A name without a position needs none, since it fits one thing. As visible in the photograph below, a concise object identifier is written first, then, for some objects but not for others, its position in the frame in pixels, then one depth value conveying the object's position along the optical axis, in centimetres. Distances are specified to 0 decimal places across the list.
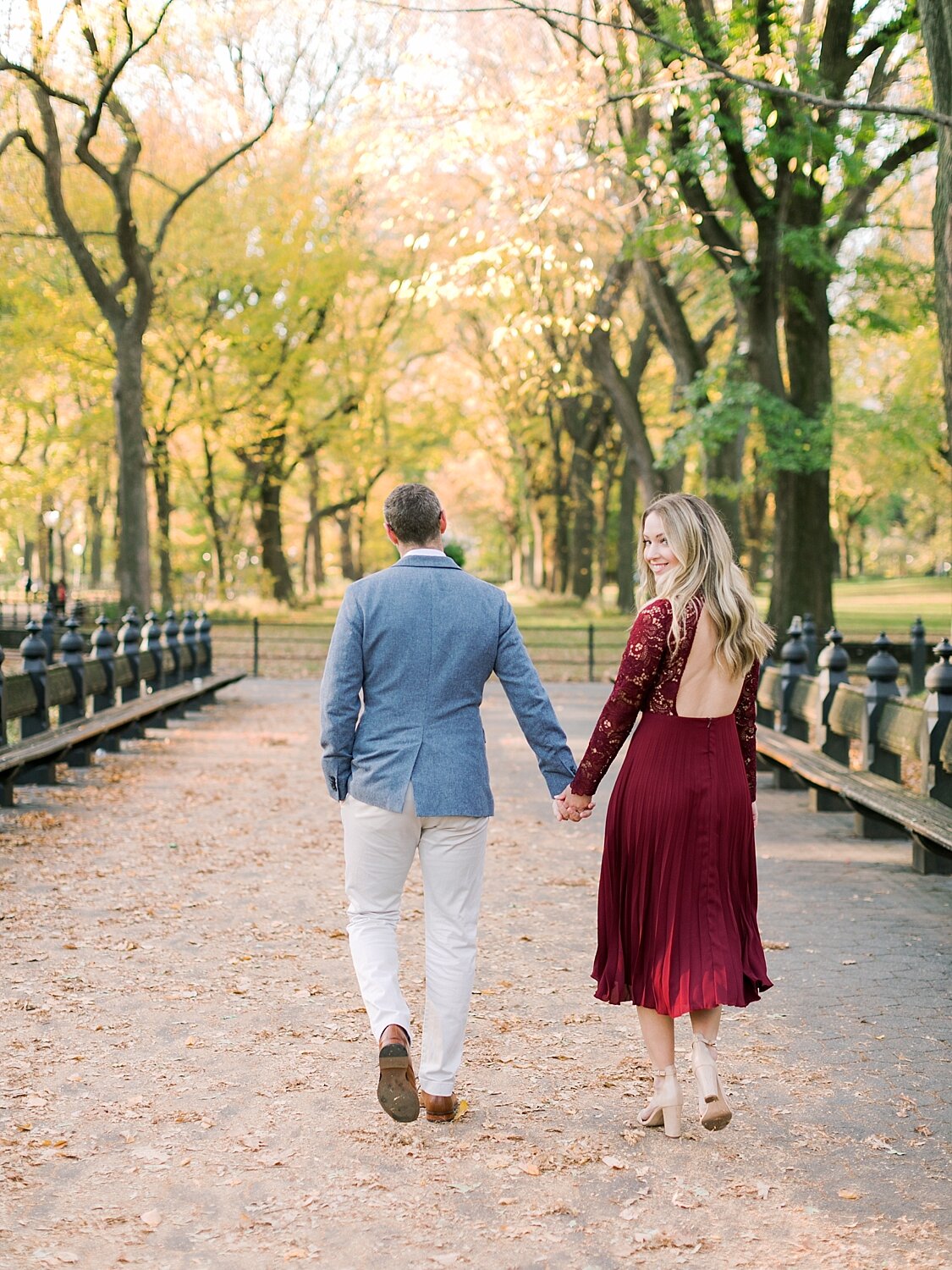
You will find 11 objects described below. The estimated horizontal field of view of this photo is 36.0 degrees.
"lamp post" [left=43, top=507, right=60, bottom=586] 3891
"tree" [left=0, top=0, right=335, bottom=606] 2109
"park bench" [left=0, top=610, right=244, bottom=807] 1088
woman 446
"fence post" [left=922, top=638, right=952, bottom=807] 836
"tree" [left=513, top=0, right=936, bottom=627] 1398
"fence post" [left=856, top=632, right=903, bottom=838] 983
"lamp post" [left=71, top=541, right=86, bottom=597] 7859
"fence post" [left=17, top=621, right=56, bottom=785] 1141
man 453
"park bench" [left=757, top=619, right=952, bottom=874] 835
